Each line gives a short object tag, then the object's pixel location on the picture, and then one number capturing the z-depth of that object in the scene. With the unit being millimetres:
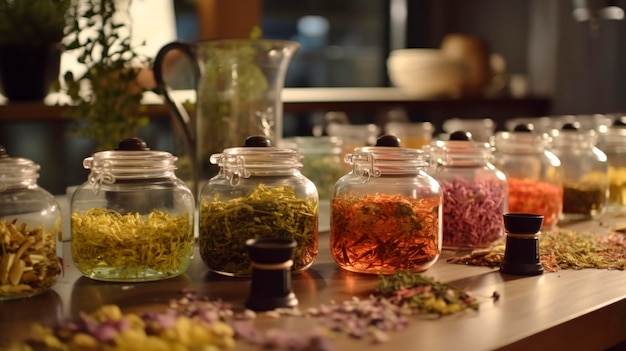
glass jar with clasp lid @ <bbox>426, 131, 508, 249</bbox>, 1695
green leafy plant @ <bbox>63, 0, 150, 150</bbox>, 1927
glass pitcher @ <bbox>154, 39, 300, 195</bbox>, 1852
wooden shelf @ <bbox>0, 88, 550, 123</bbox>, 3314
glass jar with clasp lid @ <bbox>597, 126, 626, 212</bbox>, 2234
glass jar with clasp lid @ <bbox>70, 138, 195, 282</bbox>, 1349
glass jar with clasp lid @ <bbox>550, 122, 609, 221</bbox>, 2098
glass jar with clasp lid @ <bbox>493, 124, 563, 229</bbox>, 1915
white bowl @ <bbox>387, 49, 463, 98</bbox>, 4348
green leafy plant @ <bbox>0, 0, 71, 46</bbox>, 2195
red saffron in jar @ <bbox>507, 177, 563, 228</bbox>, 1912
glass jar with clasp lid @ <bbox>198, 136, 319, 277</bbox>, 1371
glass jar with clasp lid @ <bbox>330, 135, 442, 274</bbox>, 1414
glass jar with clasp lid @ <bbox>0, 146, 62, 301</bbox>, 1248
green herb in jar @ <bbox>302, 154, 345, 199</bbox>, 2113
